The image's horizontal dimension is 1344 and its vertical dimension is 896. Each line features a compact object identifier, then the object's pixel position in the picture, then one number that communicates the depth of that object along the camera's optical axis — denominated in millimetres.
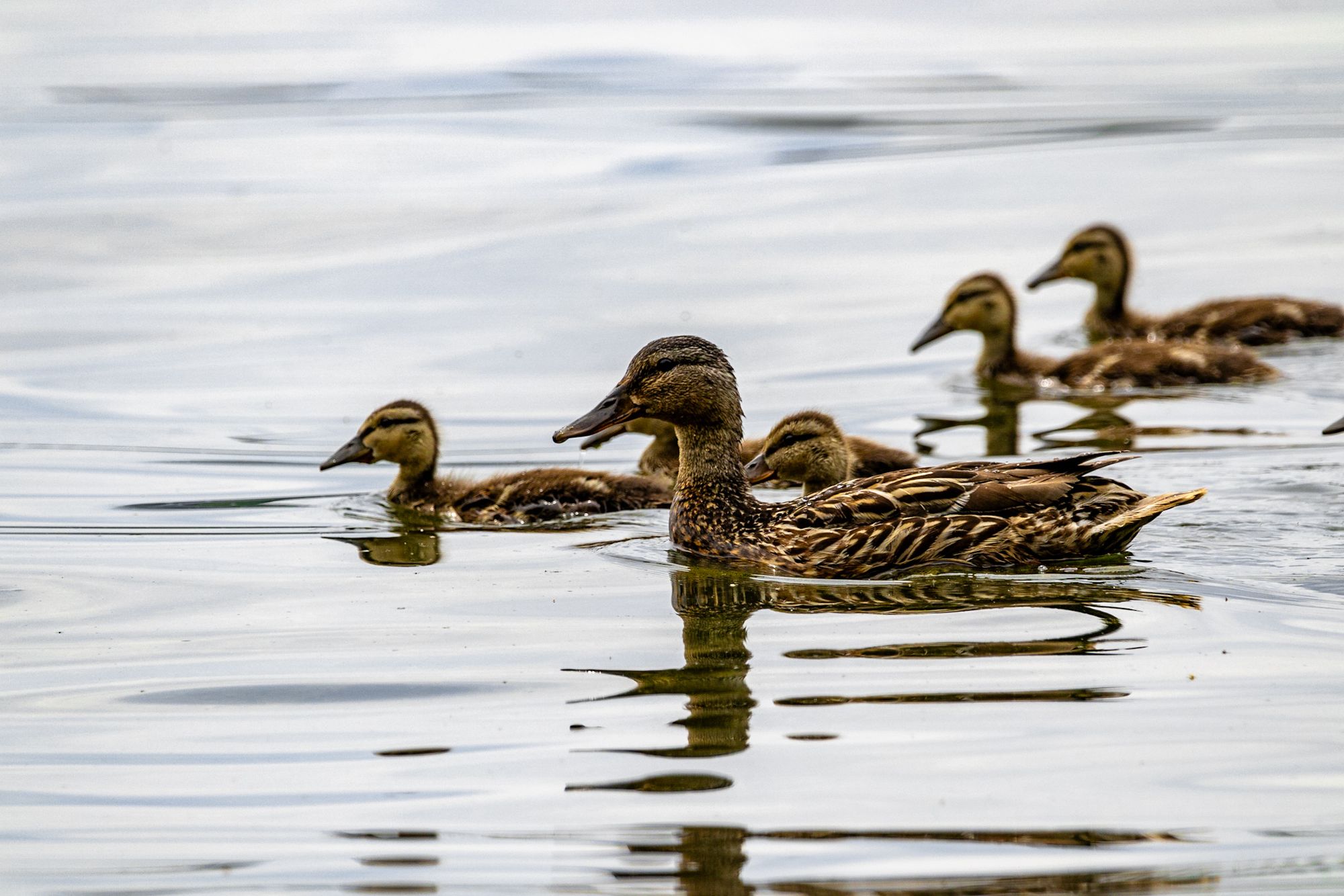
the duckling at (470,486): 17781
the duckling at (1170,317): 25578
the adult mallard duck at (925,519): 14523
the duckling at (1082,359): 23266
